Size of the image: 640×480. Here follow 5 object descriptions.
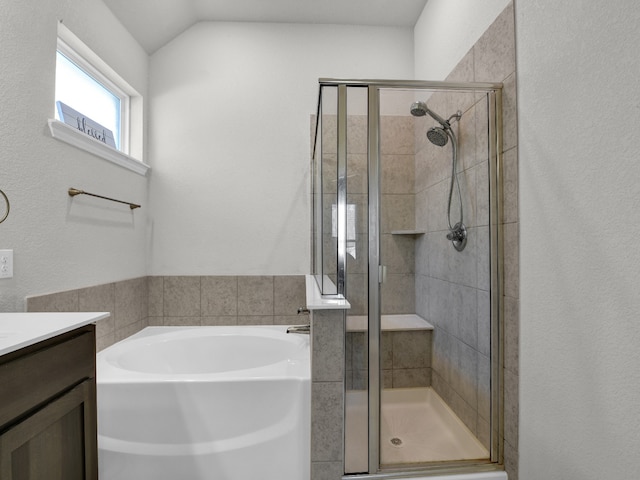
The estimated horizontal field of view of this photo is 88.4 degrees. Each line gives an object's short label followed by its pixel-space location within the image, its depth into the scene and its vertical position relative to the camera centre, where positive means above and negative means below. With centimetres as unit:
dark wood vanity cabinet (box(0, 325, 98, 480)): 74 -43
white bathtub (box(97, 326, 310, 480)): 143 -82
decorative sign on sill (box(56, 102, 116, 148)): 172 +68
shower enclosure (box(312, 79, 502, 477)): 140 -12
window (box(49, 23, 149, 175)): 173 +87
